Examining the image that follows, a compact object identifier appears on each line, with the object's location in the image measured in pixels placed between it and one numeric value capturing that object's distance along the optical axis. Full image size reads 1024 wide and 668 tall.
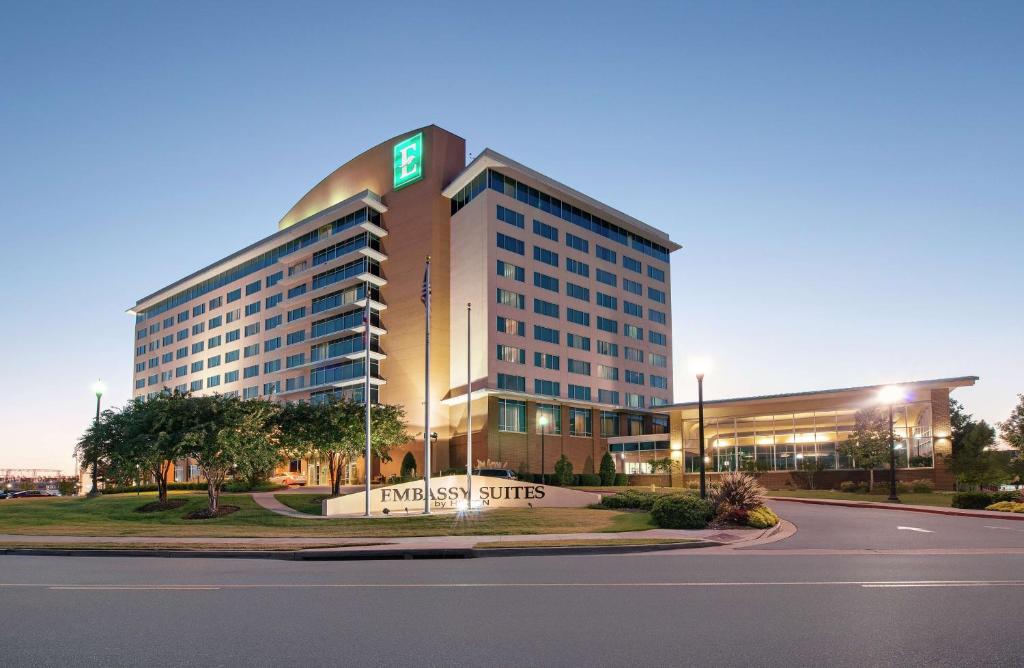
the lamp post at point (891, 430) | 43.19
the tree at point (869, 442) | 54.31
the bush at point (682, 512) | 25.84
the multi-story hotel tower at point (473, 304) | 72.44
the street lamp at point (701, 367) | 32.22
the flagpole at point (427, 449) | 32.38
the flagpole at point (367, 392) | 32.12
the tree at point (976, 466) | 50.41
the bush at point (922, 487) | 51.81
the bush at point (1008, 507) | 32.38
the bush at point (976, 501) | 35.09
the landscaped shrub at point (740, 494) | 26.72
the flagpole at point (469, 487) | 35.09
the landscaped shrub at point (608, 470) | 71.56
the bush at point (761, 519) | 25.71
